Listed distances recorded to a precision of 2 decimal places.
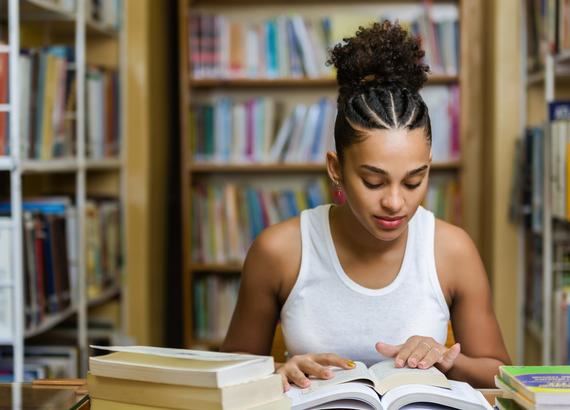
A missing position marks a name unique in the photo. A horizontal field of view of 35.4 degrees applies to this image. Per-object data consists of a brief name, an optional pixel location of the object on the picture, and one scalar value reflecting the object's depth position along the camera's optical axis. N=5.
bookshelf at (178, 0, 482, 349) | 3.67
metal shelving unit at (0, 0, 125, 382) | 2.26
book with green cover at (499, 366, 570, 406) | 1.13
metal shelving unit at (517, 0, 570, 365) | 2.84
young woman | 1.56
